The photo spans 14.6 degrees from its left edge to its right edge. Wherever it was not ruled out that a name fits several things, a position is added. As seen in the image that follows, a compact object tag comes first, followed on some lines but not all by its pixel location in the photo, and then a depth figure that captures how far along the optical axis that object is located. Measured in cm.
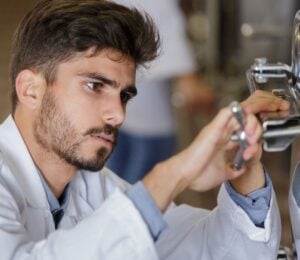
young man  181
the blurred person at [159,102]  269
